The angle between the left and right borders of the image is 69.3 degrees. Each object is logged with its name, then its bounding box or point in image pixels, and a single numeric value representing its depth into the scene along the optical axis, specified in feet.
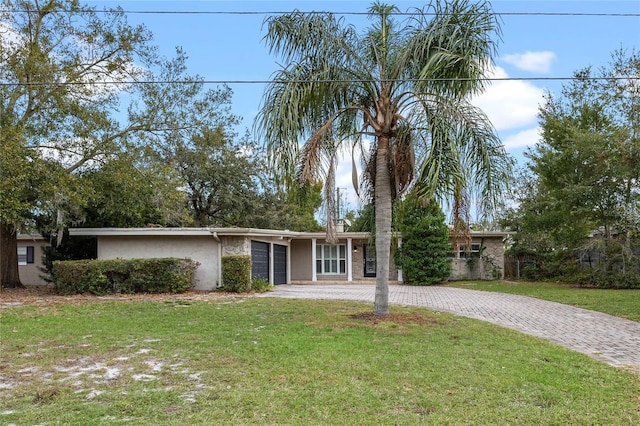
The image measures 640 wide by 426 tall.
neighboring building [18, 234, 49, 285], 67.21
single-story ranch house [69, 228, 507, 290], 52.47
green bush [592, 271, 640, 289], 55.26
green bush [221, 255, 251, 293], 50.11
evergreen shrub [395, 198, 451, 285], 65.51
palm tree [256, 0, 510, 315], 26.00
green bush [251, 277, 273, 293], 52.03
